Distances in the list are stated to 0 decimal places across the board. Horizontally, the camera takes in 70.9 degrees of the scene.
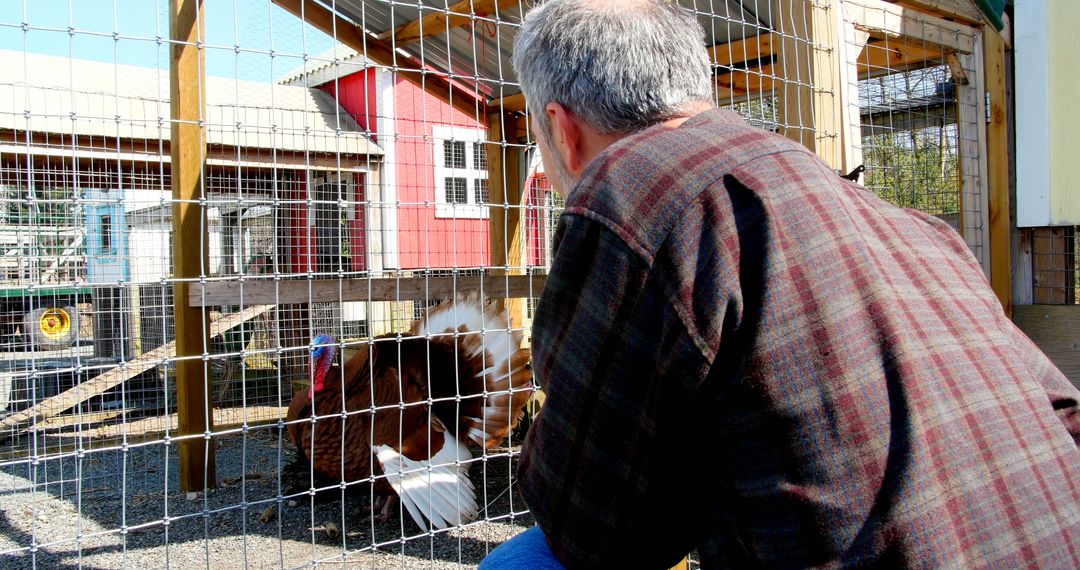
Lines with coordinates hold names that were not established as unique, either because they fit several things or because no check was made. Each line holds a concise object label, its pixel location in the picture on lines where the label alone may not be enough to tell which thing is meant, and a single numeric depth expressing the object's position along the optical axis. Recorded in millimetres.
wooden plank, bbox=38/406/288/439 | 5820
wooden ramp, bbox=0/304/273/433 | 5206
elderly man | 818
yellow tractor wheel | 6359
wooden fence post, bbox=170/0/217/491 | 3344
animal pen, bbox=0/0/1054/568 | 2850
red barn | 9055
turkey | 3721
